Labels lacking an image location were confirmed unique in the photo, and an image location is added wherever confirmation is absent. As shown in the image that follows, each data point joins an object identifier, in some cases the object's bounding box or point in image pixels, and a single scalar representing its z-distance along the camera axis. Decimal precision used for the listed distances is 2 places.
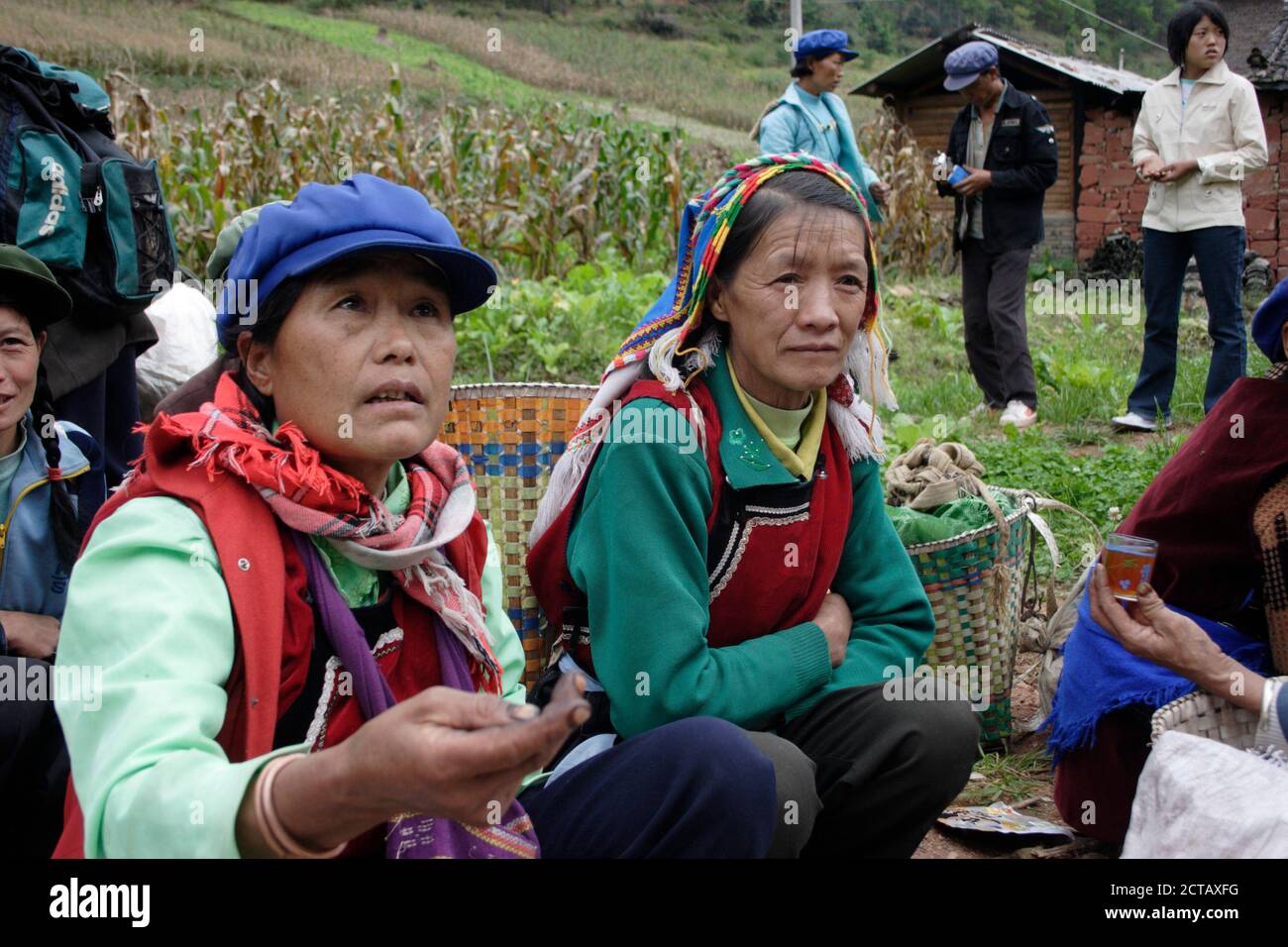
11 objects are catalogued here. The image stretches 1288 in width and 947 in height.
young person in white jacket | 6.44
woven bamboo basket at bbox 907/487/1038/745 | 3.25
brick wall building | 13.52
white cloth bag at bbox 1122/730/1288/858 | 2.01
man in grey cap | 6.97
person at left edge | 2.24
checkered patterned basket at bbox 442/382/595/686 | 2.94
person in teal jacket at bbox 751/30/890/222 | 7.24
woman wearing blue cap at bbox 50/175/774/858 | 1.30
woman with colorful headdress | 2.18
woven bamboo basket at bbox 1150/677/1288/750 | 2.34
